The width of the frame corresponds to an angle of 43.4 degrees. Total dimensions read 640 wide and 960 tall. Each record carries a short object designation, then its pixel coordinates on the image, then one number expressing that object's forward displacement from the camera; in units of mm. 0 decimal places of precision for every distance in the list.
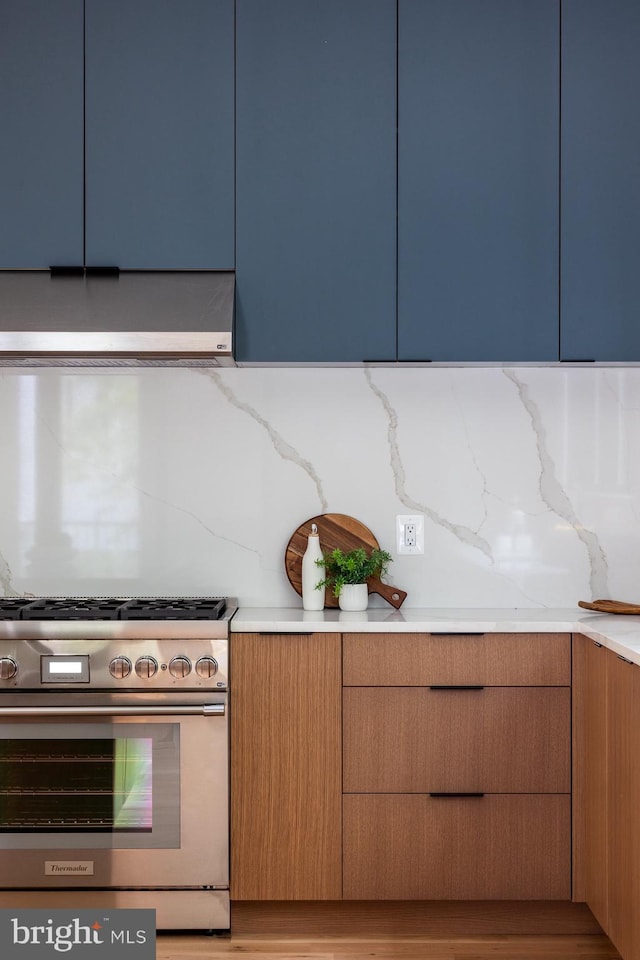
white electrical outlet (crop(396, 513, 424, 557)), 2795
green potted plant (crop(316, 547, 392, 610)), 2555
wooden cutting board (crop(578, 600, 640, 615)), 2484
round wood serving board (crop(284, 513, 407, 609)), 2748
